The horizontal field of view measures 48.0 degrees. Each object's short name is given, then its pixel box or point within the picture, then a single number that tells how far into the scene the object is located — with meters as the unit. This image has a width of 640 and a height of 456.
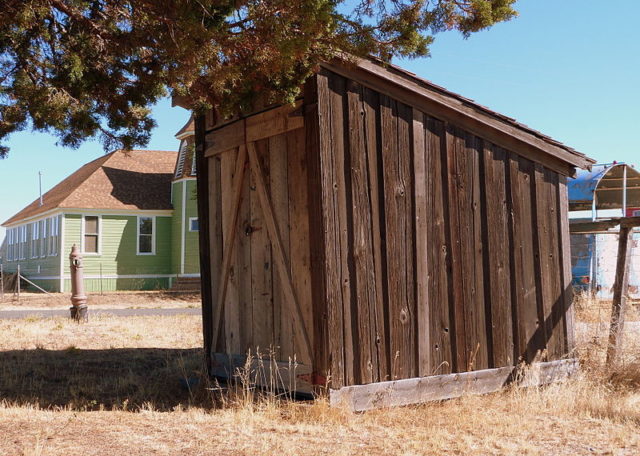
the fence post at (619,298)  8.12
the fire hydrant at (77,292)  14.95
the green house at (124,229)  29.09
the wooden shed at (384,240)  6.61
